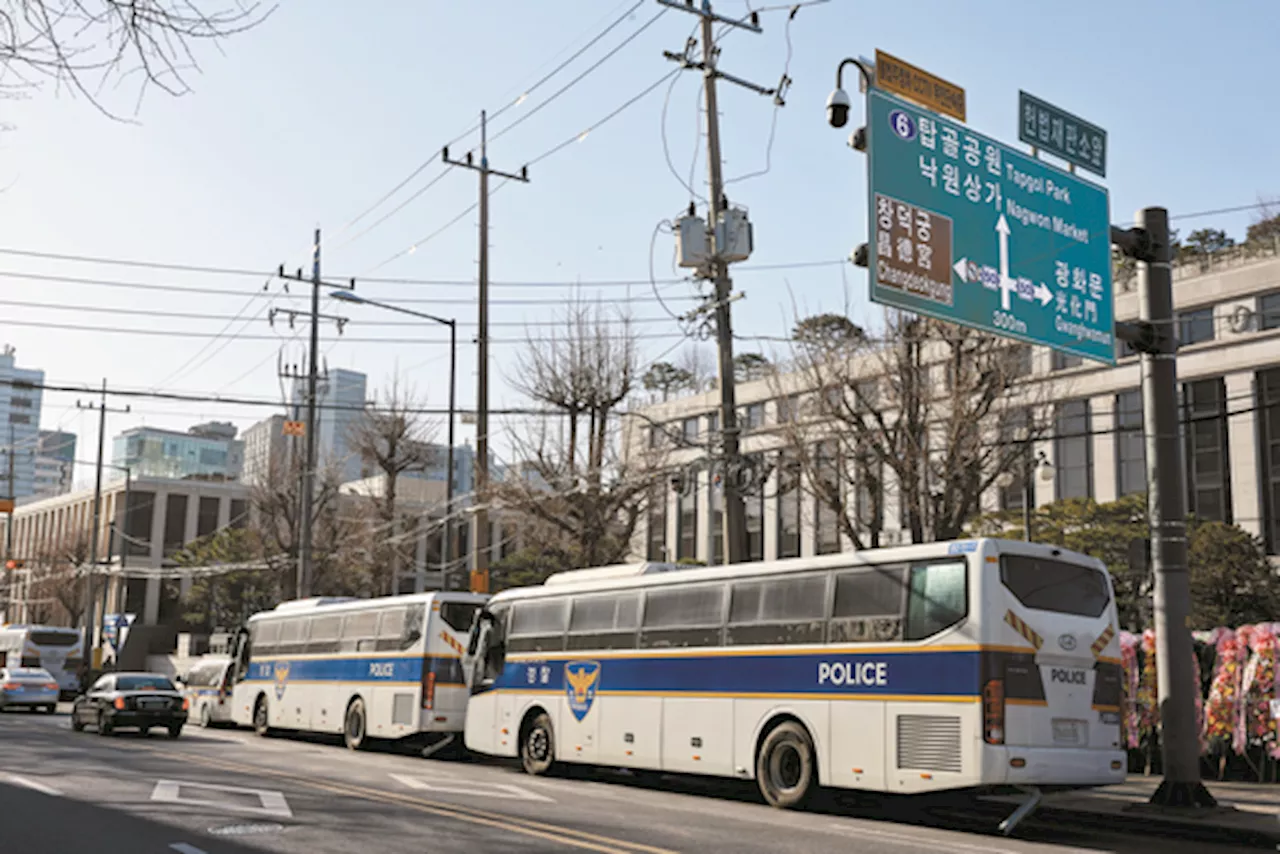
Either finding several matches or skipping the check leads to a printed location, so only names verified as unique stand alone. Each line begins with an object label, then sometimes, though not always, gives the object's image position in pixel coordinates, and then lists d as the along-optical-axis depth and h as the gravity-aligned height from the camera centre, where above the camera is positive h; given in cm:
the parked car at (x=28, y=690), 4066 -230
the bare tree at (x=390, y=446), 5131 +730
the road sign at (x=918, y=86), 1449 +635
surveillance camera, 1519 +621
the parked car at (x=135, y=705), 2667 -178
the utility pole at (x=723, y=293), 2086 +562
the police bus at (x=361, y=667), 2381 -90
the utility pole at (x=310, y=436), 3684 +566
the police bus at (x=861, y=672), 1330 -44
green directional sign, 1415 +466
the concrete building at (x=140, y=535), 7838 +541
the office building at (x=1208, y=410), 4809 +901
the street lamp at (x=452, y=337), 3234 +810
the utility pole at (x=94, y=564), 5753 +253
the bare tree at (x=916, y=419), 2273 +406
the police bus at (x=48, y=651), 5453 -143
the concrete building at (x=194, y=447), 14450 +2155
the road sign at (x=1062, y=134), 1545 +622
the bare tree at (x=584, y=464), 3406 +452
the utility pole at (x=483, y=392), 3033 +558
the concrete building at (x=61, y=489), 10188 +1116
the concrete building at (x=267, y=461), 6016 +835
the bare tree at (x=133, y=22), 655 +307
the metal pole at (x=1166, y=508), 1408 +153
